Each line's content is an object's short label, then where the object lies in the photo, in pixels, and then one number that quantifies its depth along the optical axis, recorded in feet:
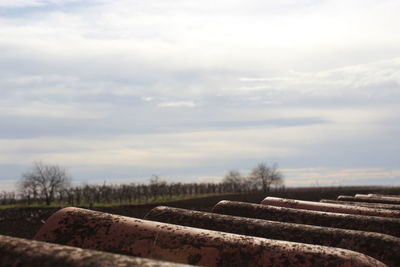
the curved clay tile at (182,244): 10.06
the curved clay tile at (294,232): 12.10
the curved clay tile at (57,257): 6.81
